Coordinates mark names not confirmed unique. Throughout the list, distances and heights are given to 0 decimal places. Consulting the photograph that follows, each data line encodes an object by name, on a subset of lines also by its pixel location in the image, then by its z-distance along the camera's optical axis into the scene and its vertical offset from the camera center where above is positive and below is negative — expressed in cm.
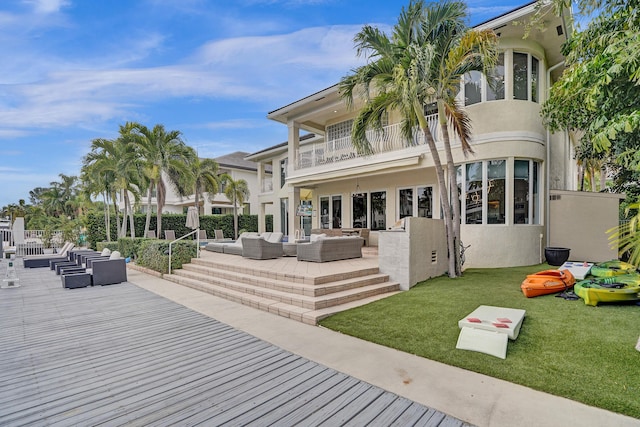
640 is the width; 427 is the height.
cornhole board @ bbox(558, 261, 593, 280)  774 -155
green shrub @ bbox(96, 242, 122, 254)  1703 -175
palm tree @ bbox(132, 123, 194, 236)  1598 +313
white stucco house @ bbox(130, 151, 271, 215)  3092 +171
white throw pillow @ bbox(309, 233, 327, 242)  1035 -84
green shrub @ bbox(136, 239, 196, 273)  1162 -153
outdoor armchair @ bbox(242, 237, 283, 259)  1116 -127
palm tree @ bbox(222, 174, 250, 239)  2495 +182
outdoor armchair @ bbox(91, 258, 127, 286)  1007 -189
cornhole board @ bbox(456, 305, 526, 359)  441 -180
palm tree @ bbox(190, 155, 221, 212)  2309 +268
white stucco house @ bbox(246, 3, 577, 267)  1046 +194
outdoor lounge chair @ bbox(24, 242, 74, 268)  1468 -221
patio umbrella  1198 -19
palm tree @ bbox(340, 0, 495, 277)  798 +388
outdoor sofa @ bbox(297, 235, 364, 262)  1008 -120
